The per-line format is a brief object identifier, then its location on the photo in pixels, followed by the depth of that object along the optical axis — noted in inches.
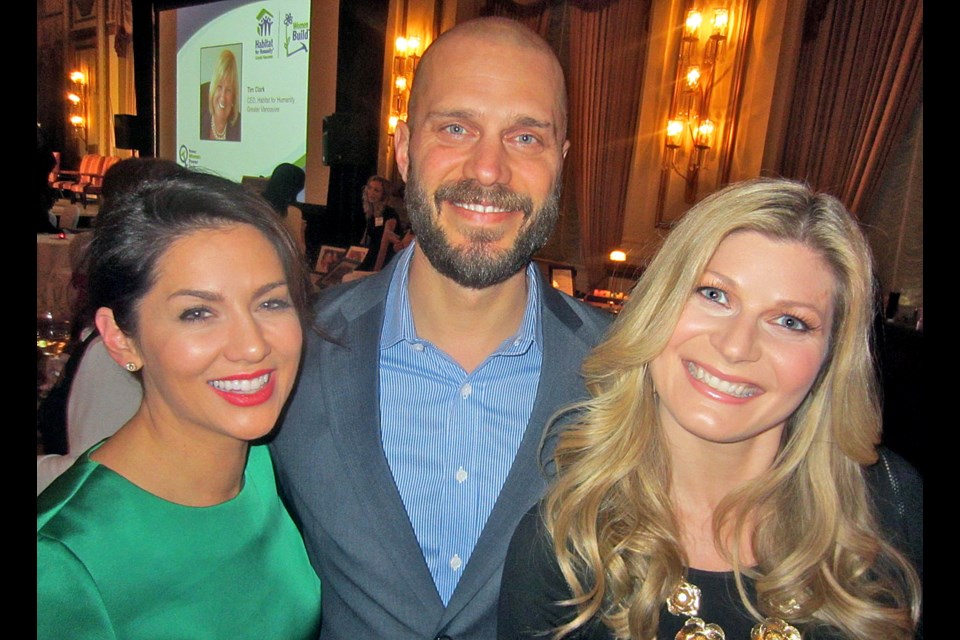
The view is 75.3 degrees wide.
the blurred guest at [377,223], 221.0
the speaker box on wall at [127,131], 274.1
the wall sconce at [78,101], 429.4
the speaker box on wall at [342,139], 241.8
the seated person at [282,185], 155.5
